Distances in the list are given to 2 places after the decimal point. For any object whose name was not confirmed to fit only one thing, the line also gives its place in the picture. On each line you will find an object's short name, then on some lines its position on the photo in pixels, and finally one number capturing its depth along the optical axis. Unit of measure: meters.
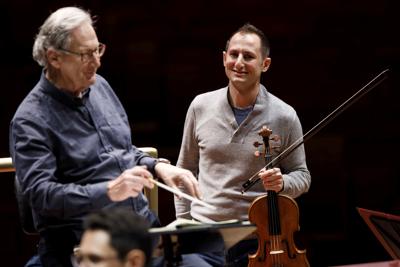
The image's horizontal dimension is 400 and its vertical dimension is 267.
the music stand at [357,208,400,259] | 6.39
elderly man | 5.34
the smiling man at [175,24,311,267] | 6.87
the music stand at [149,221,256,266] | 4.79
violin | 6.57
